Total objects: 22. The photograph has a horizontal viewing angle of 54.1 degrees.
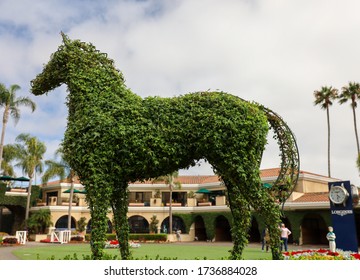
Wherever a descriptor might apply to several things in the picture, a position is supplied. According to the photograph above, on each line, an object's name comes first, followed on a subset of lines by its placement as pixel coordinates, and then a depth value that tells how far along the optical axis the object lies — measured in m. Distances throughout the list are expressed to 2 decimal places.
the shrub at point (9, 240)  25.90
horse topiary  6.86
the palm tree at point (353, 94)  33.78
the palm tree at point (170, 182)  34.23
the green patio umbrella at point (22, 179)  34.86
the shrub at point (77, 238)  30.46
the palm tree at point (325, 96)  36.00
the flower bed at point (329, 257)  9.06
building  27.59
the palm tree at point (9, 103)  29.27
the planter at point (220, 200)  33.04
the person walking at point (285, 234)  15.47
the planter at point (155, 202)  37.00
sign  14.05
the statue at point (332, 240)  13.00
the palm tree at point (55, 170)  33.66
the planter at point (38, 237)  32.12
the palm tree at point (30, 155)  33.34
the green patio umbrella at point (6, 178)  33.32
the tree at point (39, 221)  32.93
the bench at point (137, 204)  36.71
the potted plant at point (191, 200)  36.12
